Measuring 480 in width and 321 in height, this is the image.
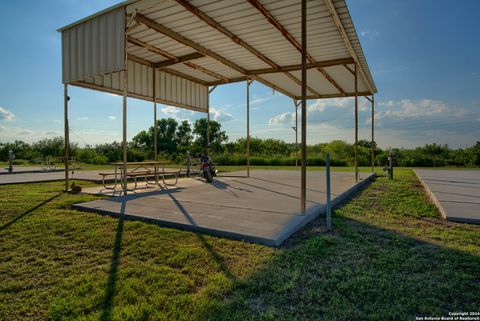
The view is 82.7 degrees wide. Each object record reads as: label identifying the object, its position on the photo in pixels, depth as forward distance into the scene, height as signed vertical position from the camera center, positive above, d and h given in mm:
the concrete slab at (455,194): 3886 -772
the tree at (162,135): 36219 +2992
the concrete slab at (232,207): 3197 -815
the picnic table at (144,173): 6116 -409
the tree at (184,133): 35312 +3107
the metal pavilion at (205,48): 5191 +2830
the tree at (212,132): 30156 +2703
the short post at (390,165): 8965 -292
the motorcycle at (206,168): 7910 -345
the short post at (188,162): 9773 -210
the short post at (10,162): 10745 -253
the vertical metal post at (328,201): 3386 -572
